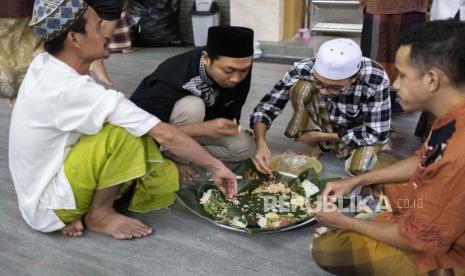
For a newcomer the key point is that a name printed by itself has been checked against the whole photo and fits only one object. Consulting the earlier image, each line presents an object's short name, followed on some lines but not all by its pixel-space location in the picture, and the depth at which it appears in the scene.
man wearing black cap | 1.77
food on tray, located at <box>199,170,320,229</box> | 1.71
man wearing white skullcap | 1.81
